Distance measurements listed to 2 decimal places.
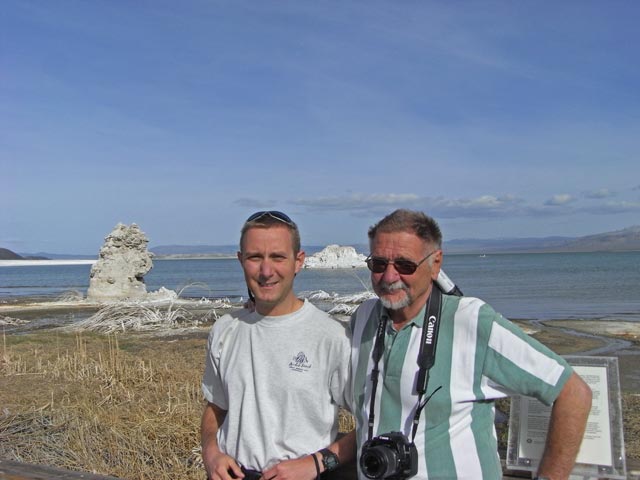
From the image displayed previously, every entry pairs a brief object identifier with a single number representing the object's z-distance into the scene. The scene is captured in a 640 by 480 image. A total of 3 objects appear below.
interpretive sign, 3.02
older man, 2.71
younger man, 2.96
